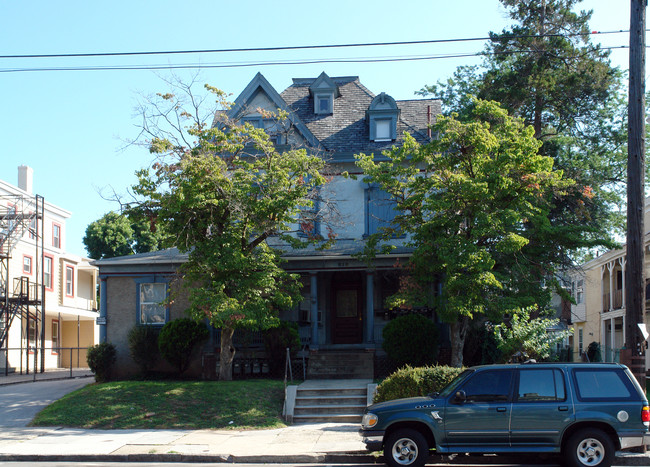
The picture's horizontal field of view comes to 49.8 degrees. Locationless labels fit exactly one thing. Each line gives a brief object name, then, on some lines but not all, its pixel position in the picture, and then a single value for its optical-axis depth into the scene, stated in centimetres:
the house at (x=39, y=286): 3109
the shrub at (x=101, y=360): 2258
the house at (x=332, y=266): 2327
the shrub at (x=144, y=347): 2288
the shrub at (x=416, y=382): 1528
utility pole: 1330
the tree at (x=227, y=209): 1845
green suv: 1082
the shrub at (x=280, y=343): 2203
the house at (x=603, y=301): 3422
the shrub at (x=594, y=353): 2511
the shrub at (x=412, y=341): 2108
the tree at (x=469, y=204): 1831
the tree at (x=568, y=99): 2480
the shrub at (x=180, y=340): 2220
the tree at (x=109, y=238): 4769
